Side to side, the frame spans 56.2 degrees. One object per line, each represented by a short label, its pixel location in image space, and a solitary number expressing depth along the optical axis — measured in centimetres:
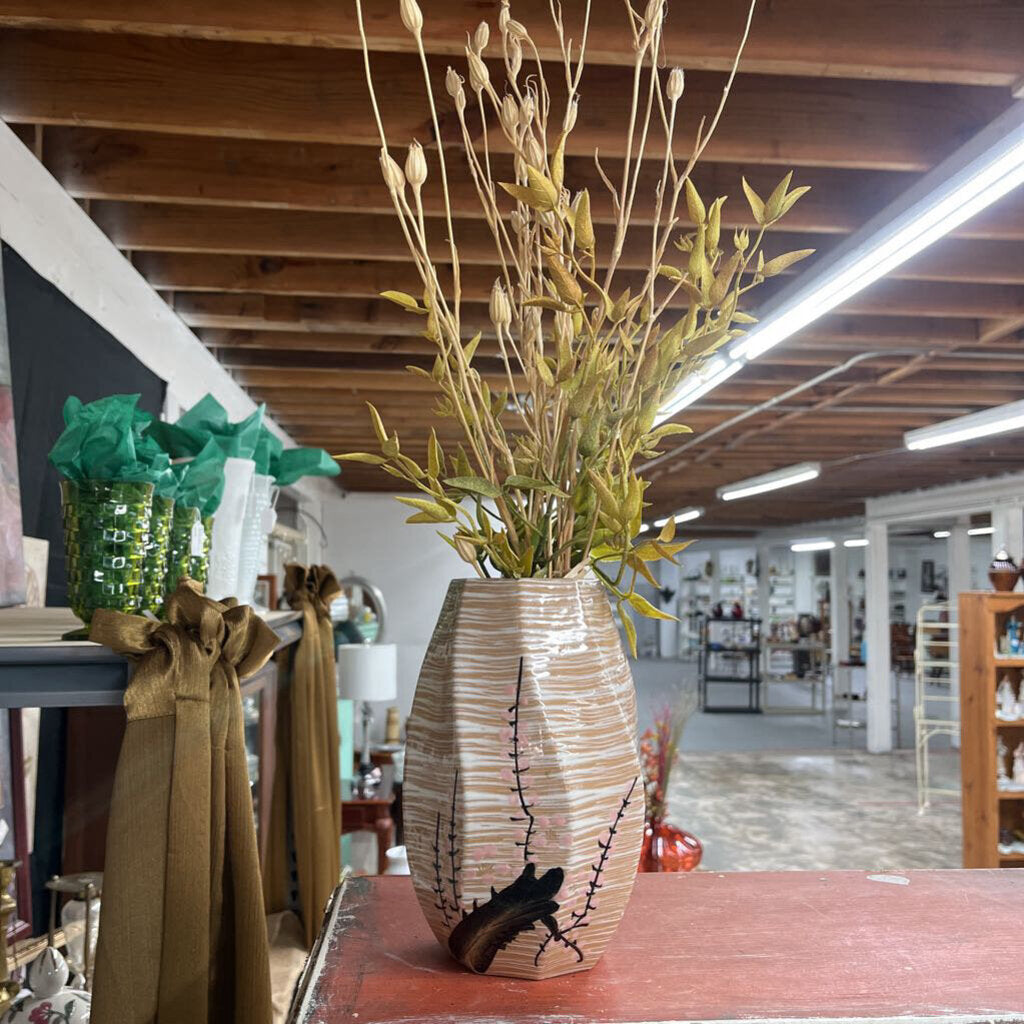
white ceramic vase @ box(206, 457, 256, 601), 149
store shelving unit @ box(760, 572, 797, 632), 2186
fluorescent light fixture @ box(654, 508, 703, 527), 1308
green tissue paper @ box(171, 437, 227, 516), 140
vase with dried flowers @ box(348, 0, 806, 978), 79
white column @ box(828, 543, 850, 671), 1472
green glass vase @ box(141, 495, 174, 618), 119
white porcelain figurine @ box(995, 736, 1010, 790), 585
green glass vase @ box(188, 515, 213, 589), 139
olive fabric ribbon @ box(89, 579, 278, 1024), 95
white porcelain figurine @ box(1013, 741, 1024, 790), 579
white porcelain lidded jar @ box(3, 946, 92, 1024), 117
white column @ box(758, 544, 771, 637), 1986
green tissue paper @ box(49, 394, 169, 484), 114
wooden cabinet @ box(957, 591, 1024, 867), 572
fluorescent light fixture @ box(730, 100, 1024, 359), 226
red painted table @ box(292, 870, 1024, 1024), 73
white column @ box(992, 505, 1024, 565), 928
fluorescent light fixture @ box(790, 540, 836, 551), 1713
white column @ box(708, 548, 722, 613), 2321
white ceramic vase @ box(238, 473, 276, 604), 159
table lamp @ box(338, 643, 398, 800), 534
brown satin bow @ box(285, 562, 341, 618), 222
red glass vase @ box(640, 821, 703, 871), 276
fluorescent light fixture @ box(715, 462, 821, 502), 823
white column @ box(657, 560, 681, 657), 2442
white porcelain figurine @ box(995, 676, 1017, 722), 586
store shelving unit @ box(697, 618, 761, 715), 1548
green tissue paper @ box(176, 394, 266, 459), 155
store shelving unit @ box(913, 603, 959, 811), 849
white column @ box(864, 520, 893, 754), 1136
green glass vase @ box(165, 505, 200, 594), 132
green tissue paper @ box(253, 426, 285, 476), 166
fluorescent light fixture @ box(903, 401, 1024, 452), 557
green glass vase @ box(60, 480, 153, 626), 113
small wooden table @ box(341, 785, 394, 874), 460
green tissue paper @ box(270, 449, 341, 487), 180
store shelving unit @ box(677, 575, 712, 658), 2386
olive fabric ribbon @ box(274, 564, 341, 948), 206
